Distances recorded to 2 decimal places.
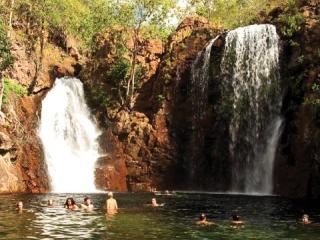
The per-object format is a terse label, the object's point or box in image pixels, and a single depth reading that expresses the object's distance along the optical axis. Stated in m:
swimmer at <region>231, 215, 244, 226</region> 25.48
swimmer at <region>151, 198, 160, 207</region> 33.97
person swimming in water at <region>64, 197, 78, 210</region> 31.61
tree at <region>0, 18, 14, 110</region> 45.94
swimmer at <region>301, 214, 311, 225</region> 26.23
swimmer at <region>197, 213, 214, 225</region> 25.45
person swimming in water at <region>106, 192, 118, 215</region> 29.61
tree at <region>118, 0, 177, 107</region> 58.56
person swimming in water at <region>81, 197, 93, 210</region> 31.28
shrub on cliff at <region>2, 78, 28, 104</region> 50.53
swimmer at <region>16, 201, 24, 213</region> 29.97
